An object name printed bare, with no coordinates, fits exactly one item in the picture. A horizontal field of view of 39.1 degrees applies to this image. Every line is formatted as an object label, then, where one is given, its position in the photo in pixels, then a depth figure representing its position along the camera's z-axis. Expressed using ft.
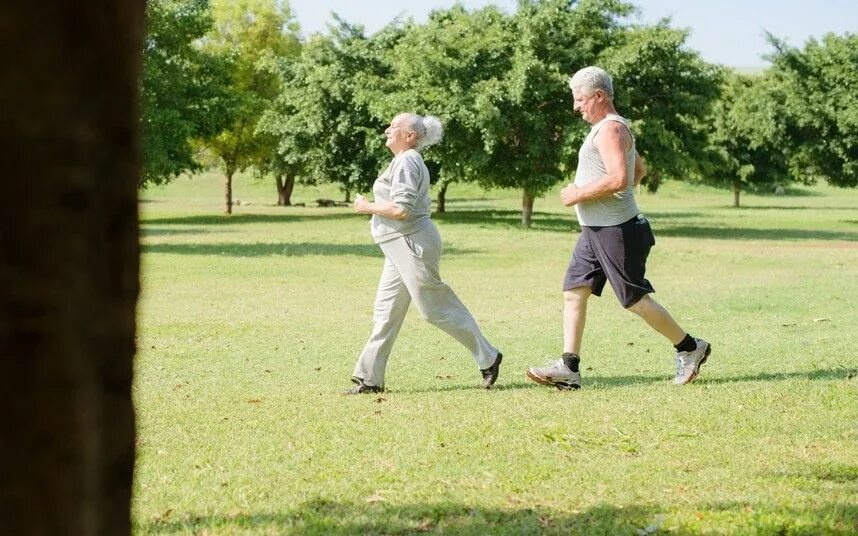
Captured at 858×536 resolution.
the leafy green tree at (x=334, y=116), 160.56
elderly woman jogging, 28.07
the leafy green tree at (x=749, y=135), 148.87
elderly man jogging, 27.30
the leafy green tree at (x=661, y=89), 125.18
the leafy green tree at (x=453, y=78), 124.47
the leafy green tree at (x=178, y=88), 110.73
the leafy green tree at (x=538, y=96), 121.70
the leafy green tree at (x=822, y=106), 143.13
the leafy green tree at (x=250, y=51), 182.91
